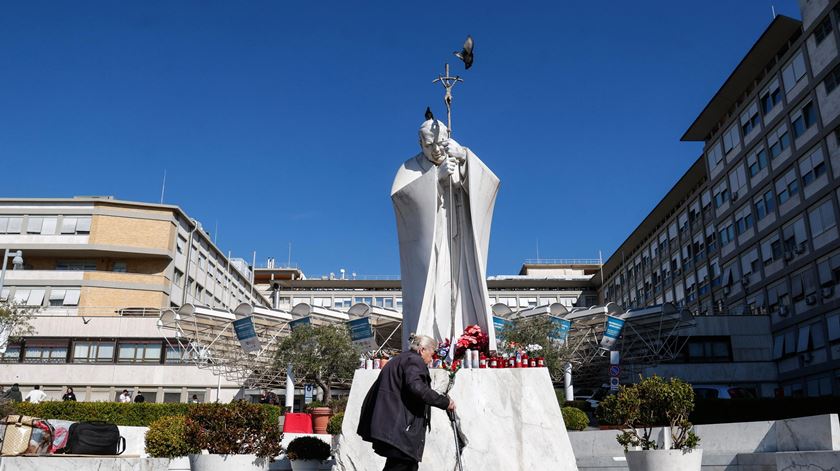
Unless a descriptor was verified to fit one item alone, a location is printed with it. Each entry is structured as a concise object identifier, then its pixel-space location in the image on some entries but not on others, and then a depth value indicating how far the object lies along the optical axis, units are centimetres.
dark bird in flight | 1622
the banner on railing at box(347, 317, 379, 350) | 3434
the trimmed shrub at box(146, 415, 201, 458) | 1112
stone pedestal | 998
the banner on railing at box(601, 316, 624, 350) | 3653
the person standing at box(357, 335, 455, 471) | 642
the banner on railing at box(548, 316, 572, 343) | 3682
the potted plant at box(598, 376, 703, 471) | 1085
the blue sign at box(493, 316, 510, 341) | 3394
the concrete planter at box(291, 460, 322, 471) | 1103
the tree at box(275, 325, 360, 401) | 3531
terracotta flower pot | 2059
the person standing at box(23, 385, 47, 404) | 2494
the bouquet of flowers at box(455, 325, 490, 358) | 1234
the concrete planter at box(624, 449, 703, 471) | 1002
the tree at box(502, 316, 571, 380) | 3519
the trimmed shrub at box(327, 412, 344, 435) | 1725
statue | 1456
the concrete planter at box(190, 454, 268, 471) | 984
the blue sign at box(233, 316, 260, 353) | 3453
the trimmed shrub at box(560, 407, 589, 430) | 1825
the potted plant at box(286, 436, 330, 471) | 1108
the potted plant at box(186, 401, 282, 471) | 993
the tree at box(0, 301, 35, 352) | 3853
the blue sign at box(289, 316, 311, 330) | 3659
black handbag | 1279
